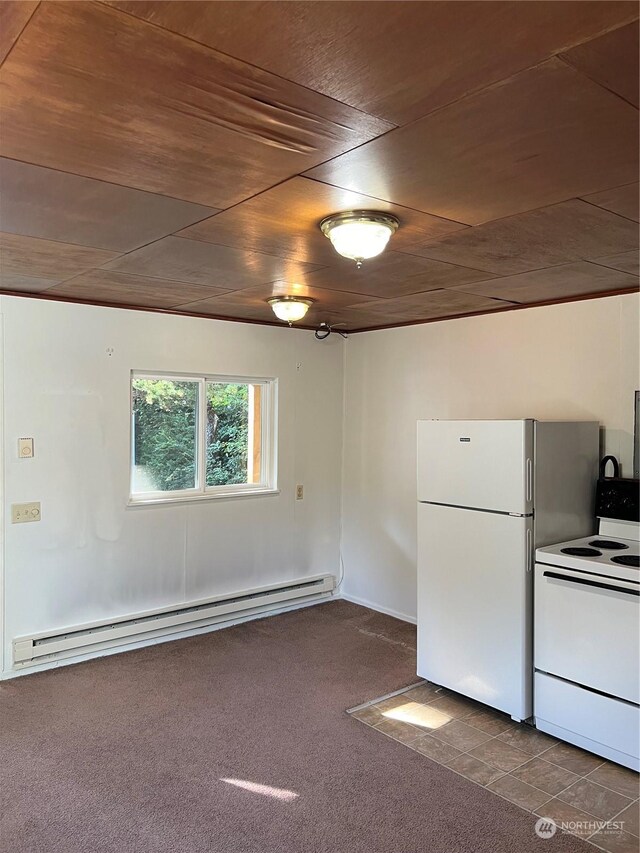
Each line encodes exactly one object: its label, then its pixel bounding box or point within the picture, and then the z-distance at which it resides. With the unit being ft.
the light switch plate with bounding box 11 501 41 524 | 12.64
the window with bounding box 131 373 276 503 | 14.65
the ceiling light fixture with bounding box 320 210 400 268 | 7.34
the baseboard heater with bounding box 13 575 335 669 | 12.91
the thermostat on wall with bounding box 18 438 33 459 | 12.68
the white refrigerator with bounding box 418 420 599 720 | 10.76
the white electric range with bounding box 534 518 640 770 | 9.33
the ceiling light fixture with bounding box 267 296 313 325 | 12.71
